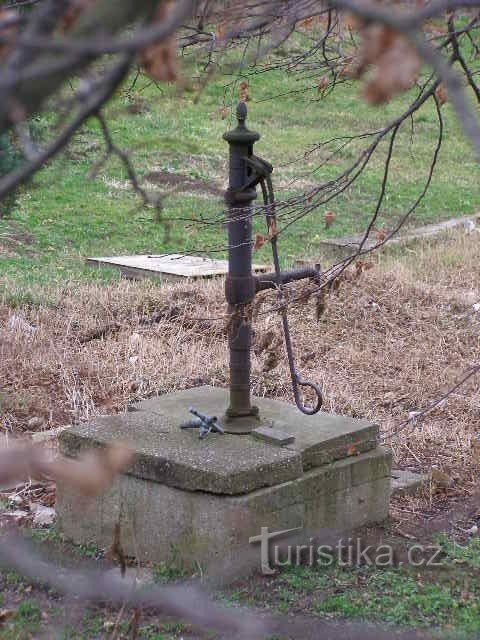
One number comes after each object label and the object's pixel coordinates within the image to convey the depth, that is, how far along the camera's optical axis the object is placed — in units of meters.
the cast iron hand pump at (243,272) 6.94
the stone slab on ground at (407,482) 8.45
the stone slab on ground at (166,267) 15.32
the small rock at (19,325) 11.89
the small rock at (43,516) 7.88
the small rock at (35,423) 9.91
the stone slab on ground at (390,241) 17.53
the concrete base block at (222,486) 6.57
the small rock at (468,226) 19.22
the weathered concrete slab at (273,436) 7.02
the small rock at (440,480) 8.55
